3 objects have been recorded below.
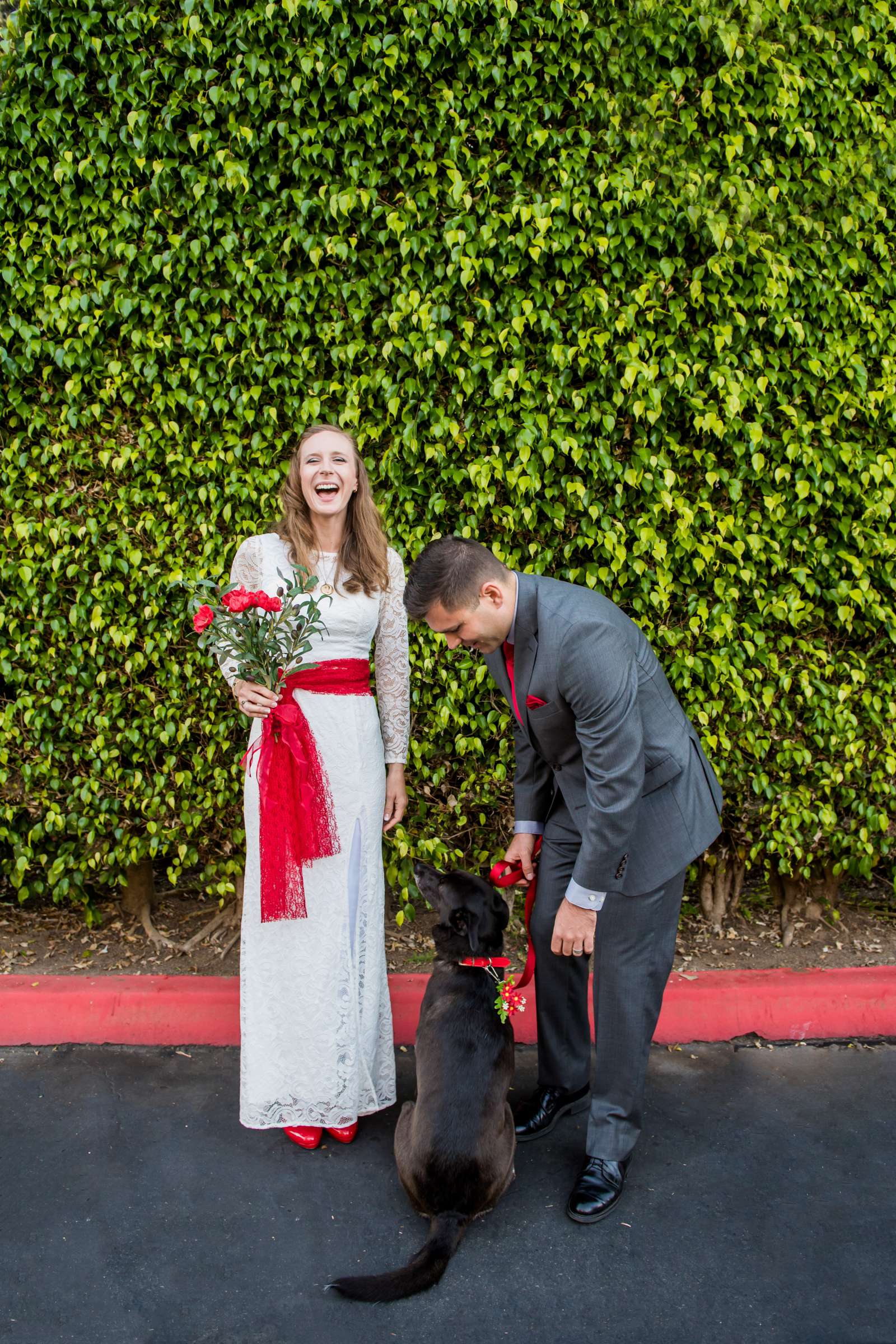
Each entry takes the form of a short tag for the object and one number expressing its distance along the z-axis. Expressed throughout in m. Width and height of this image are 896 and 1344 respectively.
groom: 2.55
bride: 3.12
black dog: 2.48
